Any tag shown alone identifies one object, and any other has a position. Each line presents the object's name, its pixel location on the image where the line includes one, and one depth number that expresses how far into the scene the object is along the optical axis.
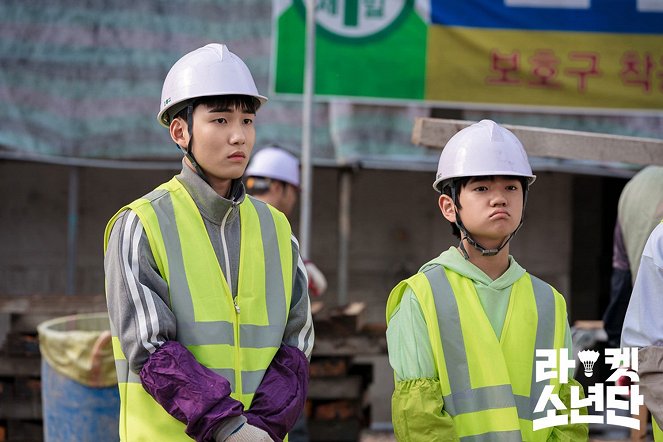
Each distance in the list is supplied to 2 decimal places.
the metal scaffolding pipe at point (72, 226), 18.20
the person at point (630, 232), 10.85
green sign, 17.42
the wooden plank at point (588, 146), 9.49
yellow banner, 17.64
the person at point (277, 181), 13.19
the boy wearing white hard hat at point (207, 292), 6.65
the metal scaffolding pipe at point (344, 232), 17.87
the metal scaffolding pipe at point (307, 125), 15.69
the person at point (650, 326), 7.39
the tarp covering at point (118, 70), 17.86
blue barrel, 10.71
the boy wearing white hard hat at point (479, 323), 7.26
